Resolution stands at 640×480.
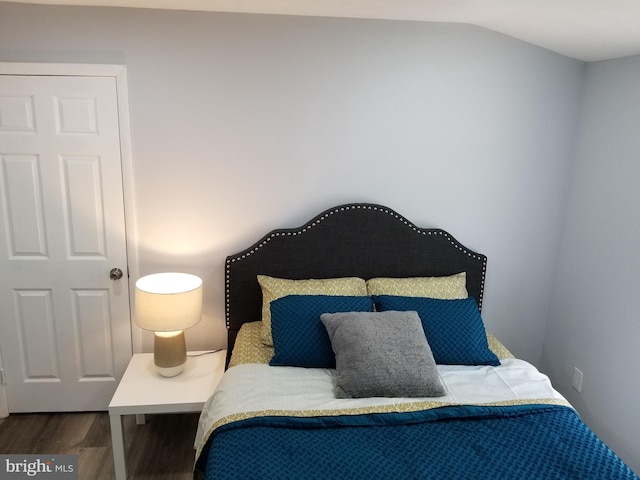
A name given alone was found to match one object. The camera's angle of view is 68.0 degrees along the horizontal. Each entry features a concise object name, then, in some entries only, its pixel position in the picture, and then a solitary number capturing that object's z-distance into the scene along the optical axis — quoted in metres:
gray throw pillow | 1.98
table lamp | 2.25
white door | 2.42
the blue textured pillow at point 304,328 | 2.21
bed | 1.64
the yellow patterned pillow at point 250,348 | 2.29
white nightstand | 2.15
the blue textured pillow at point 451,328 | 2.26
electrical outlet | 2.71
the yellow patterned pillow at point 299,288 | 2.47
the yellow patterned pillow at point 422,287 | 2.57
